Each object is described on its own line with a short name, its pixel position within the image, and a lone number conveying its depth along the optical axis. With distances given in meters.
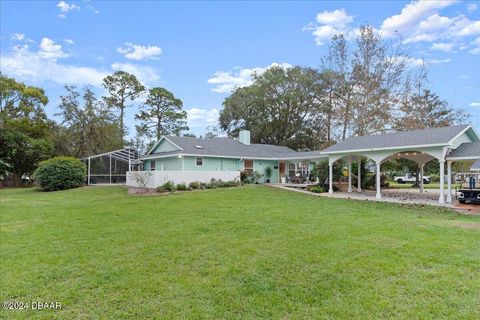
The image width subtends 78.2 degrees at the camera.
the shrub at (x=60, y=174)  21.58
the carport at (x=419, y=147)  13.75
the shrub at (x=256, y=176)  24.48
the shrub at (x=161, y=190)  17.66
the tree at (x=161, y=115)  38.72
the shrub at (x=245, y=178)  23.66
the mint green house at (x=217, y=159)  20.45
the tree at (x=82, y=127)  32.19
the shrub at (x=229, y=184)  20.47
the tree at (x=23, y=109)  29.70
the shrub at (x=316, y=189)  19.10
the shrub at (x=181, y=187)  18.38
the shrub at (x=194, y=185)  18.95
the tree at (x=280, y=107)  35.16
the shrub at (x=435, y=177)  38.53
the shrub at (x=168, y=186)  17.83
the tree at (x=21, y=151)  26.11
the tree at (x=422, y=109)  24.89
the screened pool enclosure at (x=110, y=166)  24.86
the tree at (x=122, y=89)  36.75
